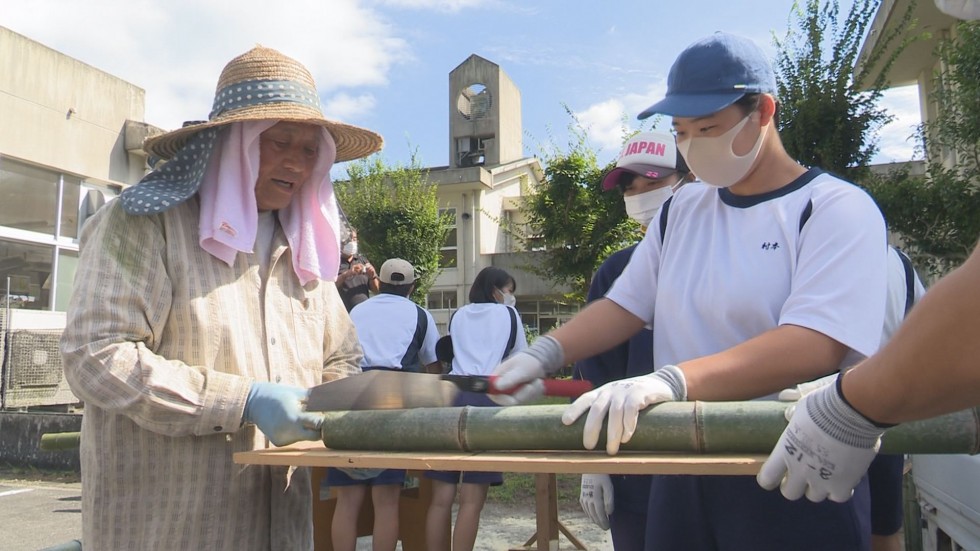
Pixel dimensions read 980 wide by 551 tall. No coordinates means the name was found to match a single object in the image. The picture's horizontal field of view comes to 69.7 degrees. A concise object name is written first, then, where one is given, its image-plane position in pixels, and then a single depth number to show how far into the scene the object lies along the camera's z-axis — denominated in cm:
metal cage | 840
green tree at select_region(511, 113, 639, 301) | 1515
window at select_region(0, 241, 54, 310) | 1020
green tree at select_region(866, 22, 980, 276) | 741
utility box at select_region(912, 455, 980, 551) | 192
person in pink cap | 236
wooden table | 123
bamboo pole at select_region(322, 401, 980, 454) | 128
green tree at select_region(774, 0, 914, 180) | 878
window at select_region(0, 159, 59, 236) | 1039
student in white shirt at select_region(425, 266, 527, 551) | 464
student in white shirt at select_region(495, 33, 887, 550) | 145
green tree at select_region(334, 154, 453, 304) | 2042
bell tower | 2798
